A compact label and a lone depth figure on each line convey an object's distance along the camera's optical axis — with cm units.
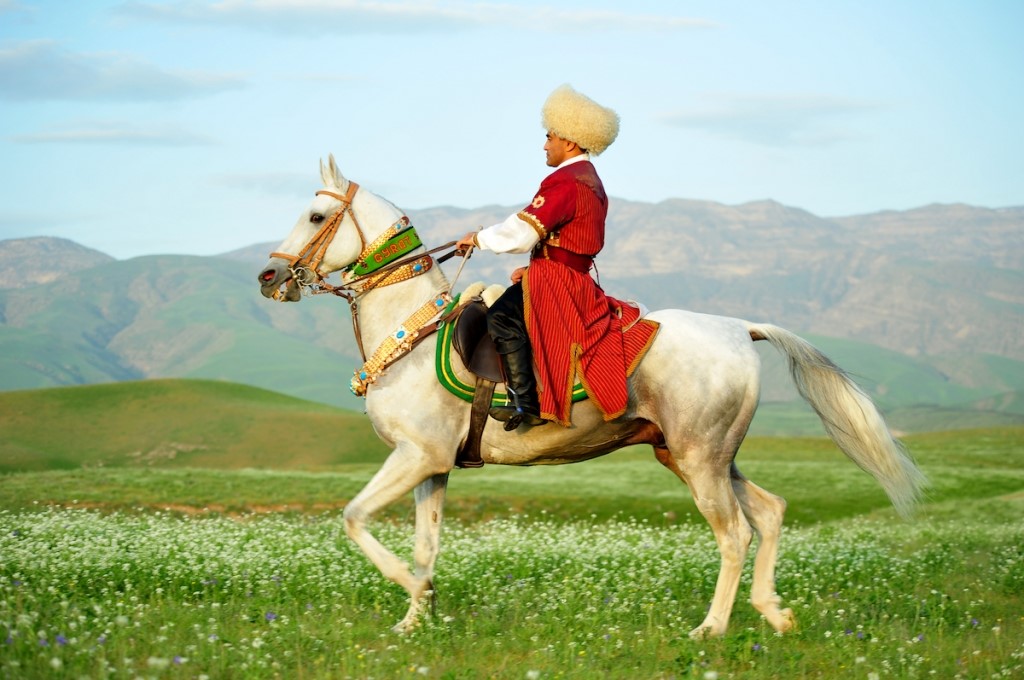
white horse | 885
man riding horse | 878
